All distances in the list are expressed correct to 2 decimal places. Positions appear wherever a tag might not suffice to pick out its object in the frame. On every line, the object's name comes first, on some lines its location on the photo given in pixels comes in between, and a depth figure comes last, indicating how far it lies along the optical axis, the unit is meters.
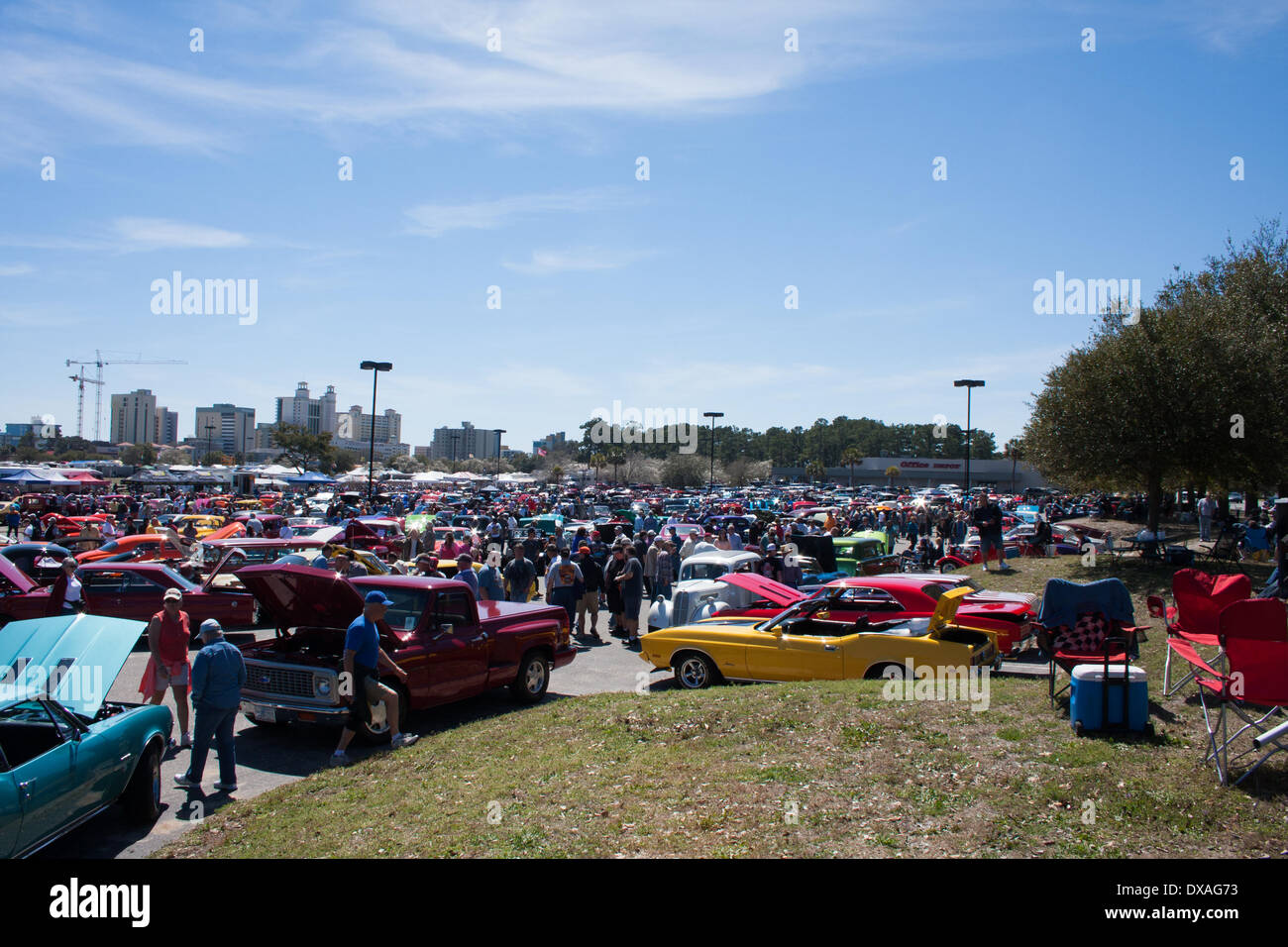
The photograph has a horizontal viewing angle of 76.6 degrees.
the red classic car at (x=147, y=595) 13.33
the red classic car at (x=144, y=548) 18.42
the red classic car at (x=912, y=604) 11.40
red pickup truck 8.00
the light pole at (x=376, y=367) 37.04
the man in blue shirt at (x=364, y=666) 7.59
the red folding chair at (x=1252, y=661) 5.38
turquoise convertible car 5.03
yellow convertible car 9.38
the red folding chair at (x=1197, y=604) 7.22
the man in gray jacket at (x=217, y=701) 6.90
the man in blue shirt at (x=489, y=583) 13.23
